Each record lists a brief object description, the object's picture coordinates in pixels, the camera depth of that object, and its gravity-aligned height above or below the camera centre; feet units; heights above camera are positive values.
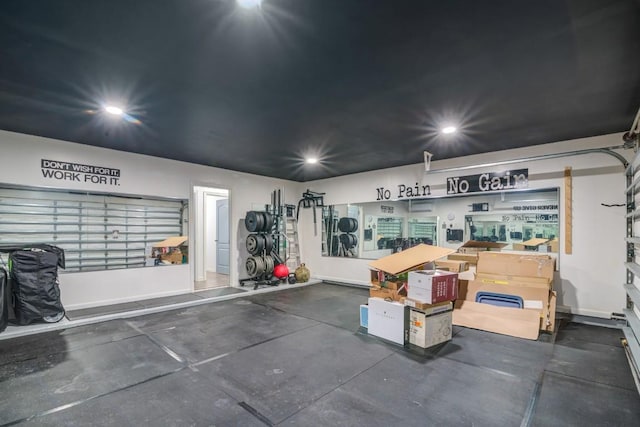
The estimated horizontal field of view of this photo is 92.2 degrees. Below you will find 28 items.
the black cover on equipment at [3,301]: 12.32 -3.59
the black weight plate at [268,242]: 22.81 -2.06
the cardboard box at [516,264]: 13.53 -2.26
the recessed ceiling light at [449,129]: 13.57 +3.87
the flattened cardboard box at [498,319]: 12.59 -4.51
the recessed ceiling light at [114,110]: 11.41 +3.94
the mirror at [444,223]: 16.20 -0.52
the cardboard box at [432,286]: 11.39 -2.71
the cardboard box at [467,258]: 16.33 -2.31
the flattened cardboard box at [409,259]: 11.86 -1.82
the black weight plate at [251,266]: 22.09 -3.78
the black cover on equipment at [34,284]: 12.84 -3.04
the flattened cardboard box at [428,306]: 11.54 -3.48
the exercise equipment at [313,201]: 26.42 +1.19
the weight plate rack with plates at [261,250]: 22.33 -2.62
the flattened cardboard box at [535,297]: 12.90 -3.51
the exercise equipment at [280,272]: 23.15 -4.33
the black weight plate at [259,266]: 22.15 -3.73
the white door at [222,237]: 27.22 -2.01
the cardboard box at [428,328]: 11.37 -4.28
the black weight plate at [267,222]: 23.07 -0.58
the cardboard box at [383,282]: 12.85 -2.85
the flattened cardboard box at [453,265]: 15.40 -2.56
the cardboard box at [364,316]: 13.43 -4.46
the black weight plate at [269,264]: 22.54 -3.66
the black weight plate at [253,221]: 22.44 -0.49
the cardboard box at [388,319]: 11.76 -4.15
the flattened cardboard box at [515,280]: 13.50 -2.97
